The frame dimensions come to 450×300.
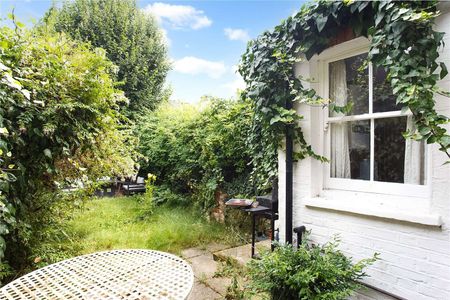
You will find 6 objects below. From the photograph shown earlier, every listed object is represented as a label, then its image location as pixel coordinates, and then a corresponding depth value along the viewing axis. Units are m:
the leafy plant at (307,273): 1.78
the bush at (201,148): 4.67
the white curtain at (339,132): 2.28
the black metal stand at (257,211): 3.16
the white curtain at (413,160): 1.81
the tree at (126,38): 8.85
